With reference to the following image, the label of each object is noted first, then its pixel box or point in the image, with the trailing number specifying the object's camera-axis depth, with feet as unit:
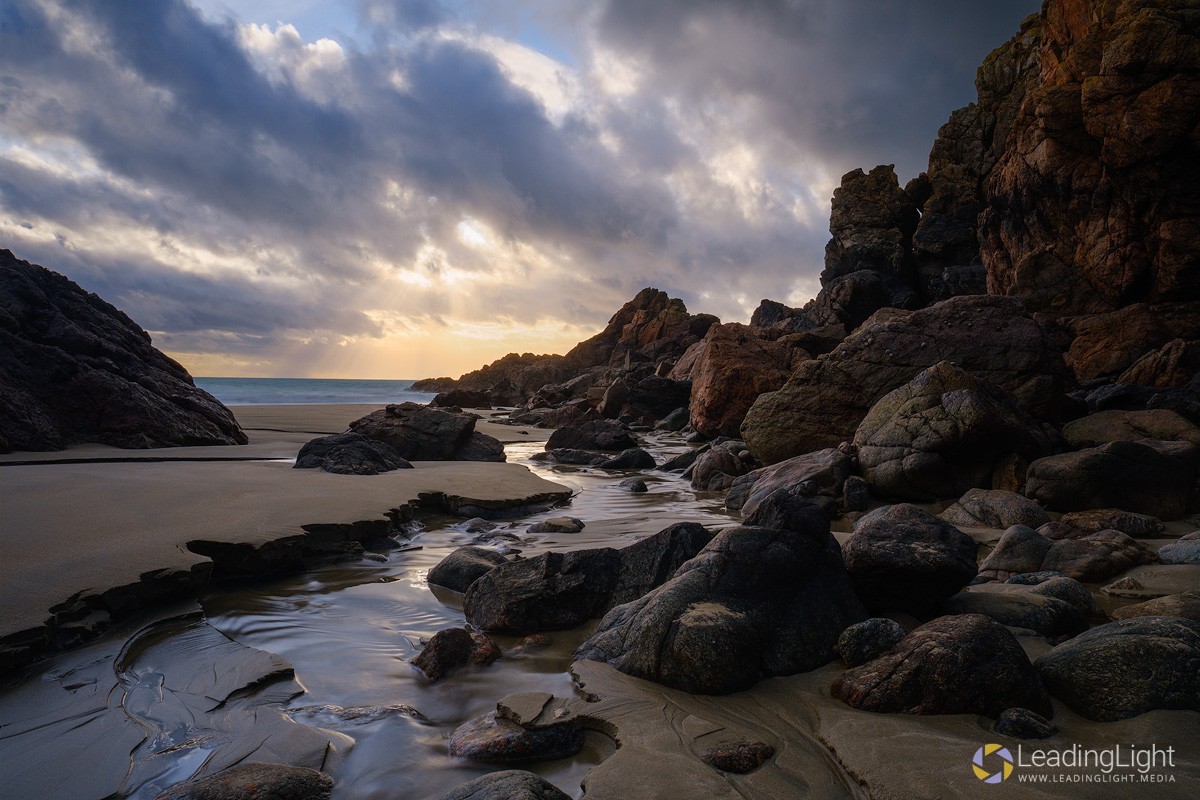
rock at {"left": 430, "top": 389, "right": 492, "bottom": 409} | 119.65
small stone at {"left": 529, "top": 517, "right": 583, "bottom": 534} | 21.53
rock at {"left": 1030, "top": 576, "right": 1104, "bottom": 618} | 12.29
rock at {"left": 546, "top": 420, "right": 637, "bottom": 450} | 50.70
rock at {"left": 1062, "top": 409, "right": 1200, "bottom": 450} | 25.14
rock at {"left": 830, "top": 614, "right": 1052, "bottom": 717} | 8.21
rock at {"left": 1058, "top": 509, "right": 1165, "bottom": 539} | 18.07
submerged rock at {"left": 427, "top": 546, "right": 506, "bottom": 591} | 15.58
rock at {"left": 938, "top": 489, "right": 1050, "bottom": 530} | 19.62
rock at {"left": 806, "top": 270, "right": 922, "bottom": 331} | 112.57
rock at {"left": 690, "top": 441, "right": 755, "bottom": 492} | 32.14
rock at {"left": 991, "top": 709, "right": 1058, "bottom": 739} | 7.66
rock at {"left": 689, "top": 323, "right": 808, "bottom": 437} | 51.34
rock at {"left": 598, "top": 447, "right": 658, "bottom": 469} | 40.09
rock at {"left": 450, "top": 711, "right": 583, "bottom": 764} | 8.09
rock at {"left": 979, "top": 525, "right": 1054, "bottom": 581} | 15.56
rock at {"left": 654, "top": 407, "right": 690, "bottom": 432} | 68.08
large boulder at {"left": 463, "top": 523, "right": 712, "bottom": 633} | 13.01
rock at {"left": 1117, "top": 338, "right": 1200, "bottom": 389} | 48.26
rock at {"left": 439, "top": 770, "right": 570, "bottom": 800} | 6.37
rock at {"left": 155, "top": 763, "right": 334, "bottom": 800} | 6.68
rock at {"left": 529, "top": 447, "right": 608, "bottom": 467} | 43.39
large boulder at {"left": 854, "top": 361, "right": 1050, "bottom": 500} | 23.13
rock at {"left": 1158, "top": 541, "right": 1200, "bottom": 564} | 15.02
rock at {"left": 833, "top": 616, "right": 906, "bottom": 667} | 9.88
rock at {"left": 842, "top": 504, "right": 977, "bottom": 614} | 11.34
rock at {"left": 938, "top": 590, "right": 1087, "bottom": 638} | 11.18
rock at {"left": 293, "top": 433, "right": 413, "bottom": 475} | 27.20
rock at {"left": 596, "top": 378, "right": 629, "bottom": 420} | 80.23
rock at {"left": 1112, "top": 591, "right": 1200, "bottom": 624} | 10.76
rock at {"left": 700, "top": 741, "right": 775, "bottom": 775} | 7.53
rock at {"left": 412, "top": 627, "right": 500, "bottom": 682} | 10.79
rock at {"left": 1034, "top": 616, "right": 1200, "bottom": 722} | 7.81
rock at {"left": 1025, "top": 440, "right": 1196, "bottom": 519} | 20.36
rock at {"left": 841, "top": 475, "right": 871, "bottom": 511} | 23.69
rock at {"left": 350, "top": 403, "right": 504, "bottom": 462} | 37.04
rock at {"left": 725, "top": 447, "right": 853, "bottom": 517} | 24.90
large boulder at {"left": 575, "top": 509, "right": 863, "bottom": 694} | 9.70
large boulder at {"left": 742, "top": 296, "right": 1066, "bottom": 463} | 29.63
